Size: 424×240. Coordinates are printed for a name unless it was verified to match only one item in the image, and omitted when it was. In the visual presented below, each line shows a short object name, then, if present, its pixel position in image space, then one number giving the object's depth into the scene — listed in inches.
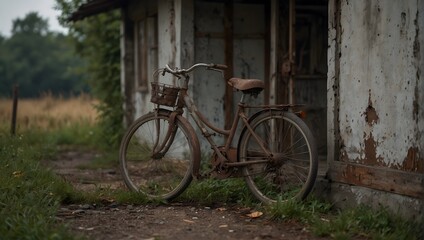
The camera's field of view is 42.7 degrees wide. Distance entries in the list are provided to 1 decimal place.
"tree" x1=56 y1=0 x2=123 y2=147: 439.2
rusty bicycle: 193.5
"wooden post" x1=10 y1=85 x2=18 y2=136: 398.3
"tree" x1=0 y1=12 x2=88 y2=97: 1988.2
